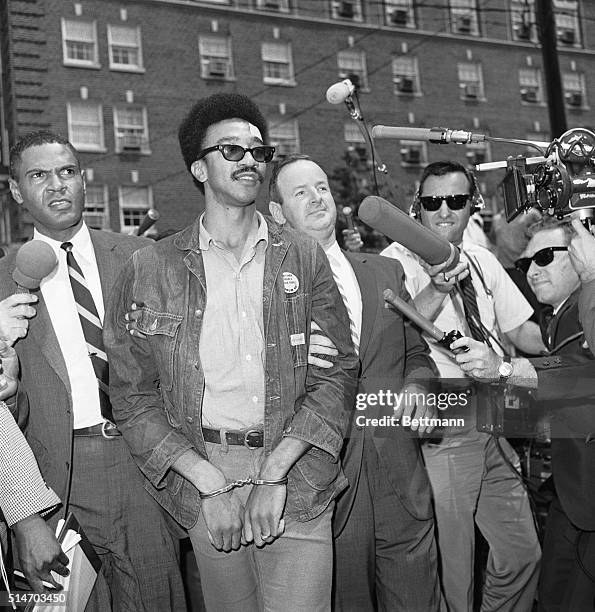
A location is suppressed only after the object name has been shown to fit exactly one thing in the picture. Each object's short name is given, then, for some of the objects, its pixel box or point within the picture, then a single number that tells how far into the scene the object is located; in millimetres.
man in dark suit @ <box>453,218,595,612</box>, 3150
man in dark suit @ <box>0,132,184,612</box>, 3311
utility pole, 9516
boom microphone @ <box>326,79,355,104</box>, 3586
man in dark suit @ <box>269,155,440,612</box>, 3502
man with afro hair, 2762
